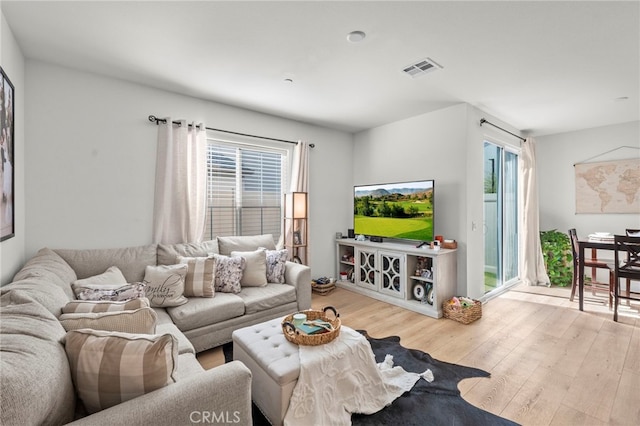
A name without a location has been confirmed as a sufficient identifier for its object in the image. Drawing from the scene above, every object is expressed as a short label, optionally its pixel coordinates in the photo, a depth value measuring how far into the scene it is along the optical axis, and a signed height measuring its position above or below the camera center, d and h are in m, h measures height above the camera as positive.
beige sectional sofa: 0.86 -0.56
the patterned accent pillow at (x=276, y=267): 3.21 -0.60
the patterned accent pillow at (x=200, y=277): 2.64 -0.59
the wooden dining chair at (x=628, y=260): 3.04 -0.50
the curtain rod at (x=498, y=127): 3.66 +1.21
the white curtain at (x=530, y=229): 4.63 -0.23
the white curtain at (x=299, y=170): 4.12 +0.61
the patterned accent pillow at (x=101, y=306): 1.55 -0.52
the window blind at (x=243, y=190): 3.56 +0.31
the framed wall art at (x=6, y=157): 1.81 +0.36
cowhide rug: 1.73 -1.22
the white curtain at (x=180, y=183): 3.09 +0.32
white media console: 3.38 -0.77
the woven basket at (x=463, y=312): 3.15 -1.08
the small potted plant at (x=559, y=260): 4.61 -0.72
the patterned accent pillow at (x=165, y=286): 2.46 -0.63
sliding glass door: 4.13 -0.02
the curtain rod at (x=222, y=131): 3.04 +1.00
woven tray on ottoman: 1.81 -0.78
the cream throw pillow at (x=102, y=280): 2.08 -0.52
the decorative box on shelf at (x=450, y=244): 3.53 -0.36
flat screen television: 3.64 +0.05
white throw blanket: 1.59 -1.02
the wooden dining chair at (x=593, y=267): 3.64 -0.66
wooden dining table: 3.39 -0.46
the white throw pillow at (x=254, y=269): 3.03 -0.59
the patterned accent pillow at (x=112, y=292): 2.01 -0.57
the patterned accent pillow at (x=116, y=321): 1.33 -0.51
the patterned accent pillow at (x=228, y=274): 2.85 -0.61
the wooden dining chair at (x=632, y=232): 3.82 -0.22
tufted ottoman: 1.58 -0.88
